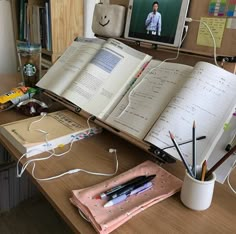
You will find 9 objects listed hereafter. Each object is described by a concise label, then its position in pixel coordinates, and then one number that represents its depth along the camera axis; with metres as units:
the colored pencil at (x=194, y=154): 0.58
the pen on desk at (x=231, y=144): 0.66
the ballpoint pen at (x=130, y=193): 0.57
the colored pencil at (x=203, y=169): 0.57
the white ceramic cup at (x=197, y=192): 0.56
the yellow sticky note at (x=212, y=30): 0.79
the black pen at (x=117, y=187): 0.59
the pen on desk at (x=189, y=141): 0.65
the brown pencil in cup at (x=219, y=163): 0.56
